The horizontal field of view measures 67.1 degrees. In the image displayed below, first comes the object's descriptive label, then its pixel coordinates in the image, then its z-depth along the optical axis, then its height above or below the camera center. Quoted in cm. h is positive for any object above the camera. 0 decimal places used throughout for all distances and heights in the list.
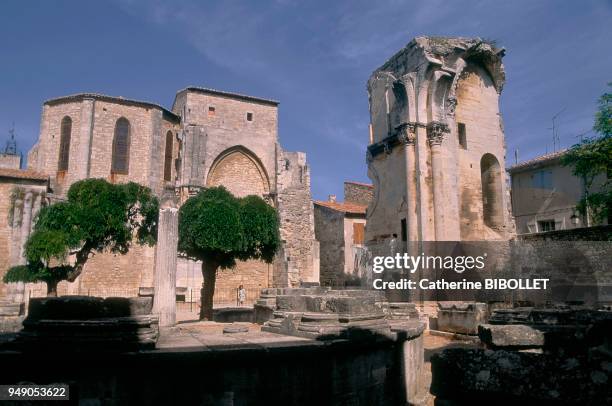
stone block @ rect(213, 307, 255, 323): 1612 -133
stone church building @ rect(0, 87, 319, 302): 2444 +664
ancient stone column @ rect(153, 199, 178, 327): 1080 +45
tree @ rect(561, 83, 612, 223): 1683 +453
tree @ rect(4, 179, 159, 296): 1544 +176
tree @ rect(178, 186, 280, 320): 1538 +156
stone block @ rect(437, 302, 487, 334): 1238 -105
